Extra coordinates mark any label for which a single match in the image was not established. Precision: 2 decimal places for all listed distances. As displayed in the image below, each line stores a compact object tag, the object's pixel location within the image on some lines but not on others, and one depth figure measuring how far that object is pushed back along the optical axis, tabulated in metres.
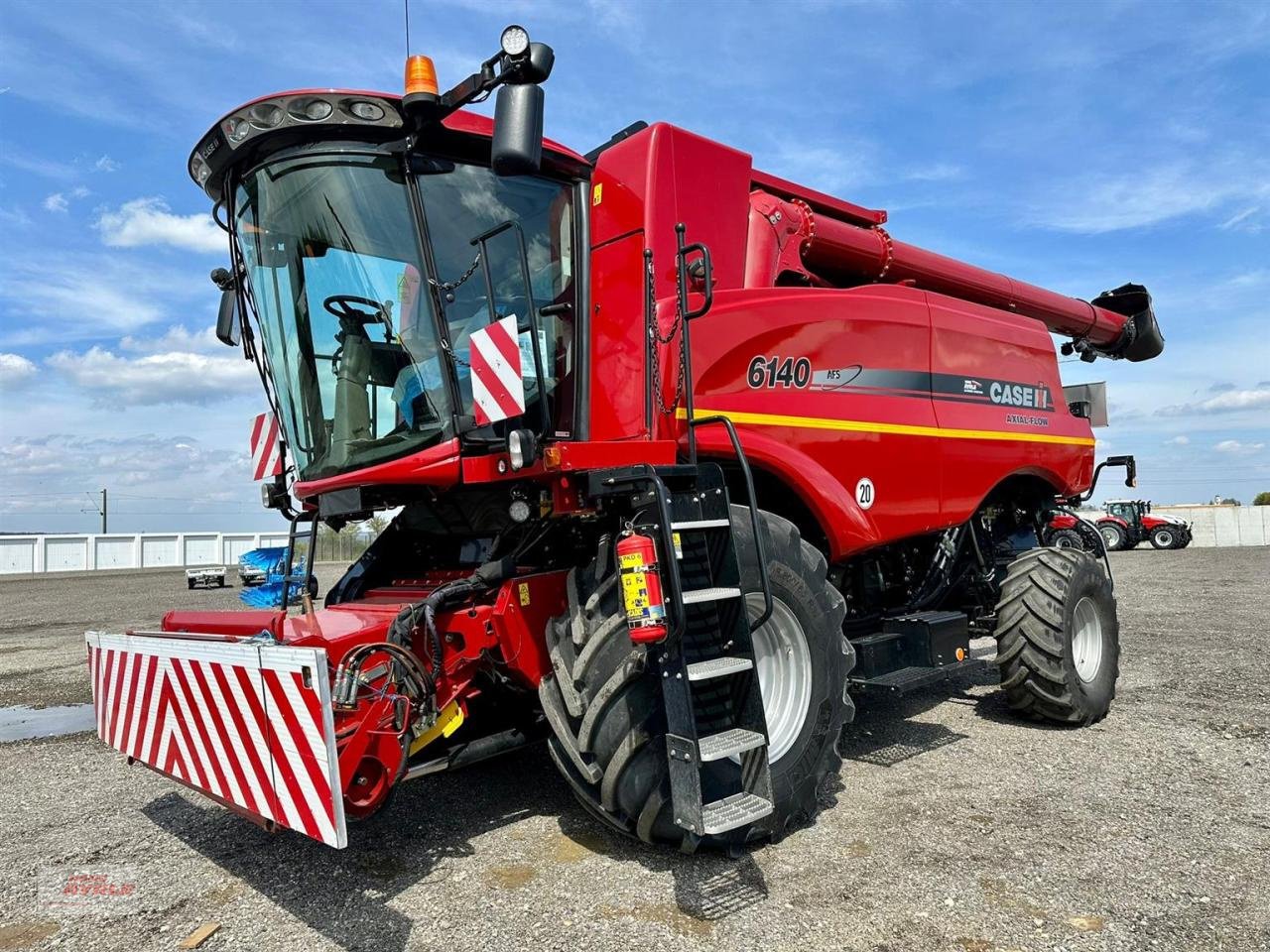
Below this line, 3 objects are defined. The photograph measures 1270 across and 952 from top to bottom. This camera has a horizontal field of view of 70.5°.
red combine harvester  3.31
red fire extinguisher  3.11
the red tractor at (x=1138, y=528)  28.08
